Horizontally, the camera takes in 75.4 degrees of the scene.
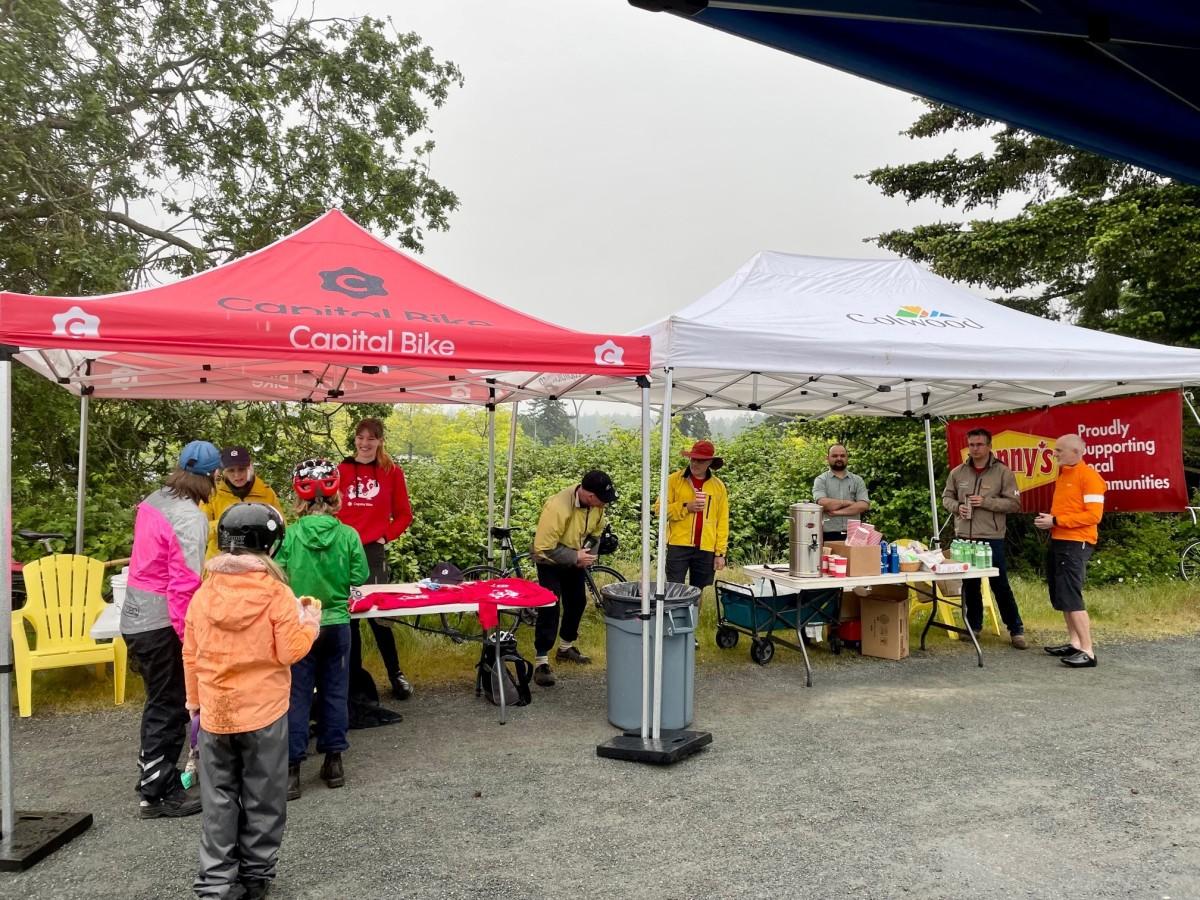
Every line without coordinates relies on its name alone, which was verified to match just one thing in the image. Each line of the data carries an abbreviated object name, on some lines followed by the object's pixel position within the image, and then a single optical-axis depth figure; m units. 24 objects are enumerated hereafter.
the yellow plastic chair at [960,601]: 7.63
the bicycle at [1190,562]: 10.18
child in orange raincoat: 2.90
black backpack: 5.54
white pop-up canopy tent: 5.17
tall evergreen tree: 9.55
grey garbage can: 4.81
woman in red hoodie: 5.55
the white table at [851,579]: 6.05
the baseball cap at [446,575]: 5.55
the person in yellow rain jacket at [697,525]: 6.86
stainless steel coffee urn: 6.21
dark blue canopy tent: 1.74
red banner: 7.05
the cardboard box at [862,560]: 6.19
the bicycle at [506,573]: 6.67
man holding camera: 5.70
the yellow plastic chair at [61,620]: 5.15
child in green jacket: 3.87
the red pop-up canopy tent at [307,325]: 3.60
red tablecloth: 4.81
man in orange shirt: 6.35
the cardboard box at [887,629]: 6.87
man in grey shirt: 7.50
